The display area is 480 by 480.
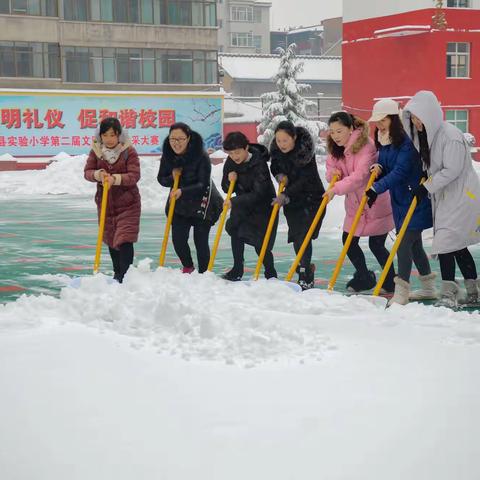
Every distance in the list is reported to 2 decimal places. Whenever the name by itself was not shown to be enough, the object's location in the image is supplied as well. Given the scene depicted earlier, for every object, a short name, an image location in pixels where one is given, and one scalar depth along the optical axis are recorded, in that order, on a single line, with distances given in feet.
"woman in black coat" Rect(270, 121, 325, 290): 22.20
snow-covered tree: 99.81
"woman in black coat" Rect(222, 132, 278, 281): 22.84
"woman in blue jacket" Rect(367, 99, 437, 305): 20.67
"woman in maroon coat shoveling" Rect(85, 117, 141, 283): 22.13
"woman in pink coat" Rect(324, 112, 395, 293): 21.59
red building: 95.76
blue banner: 101.04
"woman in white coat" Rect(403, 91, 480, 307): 20.07
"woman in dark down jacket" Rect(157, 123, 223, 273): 23.21
